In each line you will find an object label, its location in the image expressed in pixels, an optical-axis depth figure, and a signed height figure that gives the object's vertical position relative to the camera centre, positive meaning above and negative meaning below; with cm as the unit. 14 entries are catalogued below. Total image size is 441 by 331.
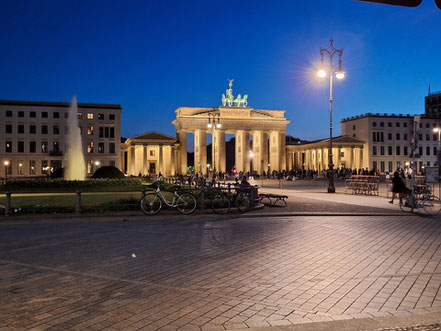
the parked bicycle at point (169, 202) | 1482 -120
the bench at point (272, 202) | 1883 -148
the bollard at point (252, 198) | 1717 -123
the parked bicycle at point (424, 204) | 1549 -143
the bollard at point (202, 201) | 1549 -121
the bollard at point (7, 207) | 1393 -124
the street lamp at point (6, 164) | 7254 +109
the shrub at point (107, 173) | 3722 -29
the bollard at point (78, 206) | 1445 -126
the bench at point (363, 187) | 2716 -127
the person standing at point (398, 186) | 1777 -81
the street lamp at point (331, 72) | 2577 +605
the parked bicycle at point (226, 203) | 1589 -136
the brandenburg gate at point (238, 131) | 9056 +862
